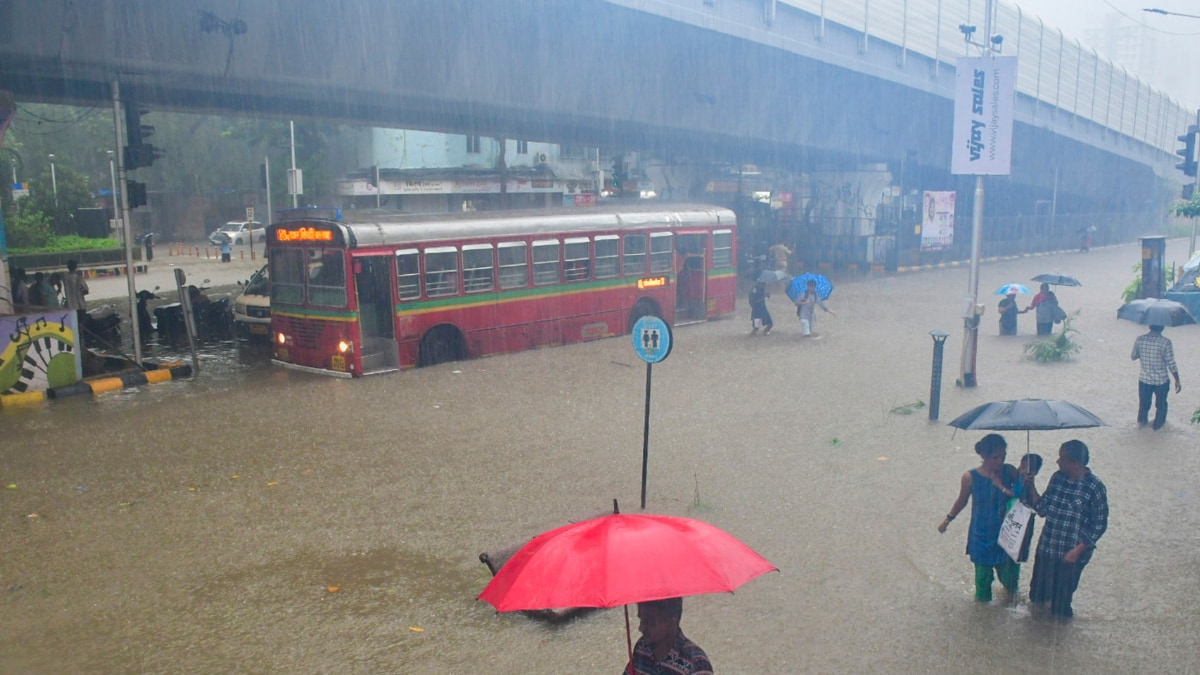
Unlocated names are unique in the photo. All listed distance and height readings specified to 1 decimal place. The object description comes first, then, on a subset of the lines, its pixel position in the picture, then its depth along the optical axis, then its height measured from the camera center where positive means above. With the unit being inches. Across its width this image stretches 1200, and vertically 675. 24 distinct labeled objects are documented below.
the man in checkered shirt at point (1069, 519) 243.9 -79.5
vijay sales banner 553.3 +51.8
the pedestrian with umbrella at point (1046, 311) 780.6 -84.5
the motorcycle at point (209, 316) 851.4 -97.5
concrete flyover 655.8 +123.4
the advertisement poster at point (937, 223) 1592.0 -27.8
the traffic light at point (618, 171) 1356.2 +49.9
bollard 489.7 -88.3
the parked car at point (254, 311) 764.6 -85.2
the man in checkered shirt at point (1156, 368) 447.2 -75.4
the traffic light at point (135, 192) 640.4 +9.3
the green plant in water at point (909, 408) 515.5 -109.0
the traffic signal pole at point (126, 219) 631.2 -8.5
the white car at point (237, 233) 2043.3 -58.1
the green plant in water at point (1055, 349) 670.2 -99.7
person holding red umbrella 144.6 -67.1
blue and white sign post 373.4 -51.6
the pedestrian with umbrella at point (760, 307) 818.2 -85.3
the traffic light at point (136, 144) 641.6 +41.7
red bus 626.8 -54.6
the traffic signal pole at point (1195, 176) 1033.3 +33.5
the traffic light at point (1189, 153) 1021.2 +57.3
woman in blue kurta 254.4 -77.6
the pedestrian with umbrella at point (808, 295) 791.1 -72.8
